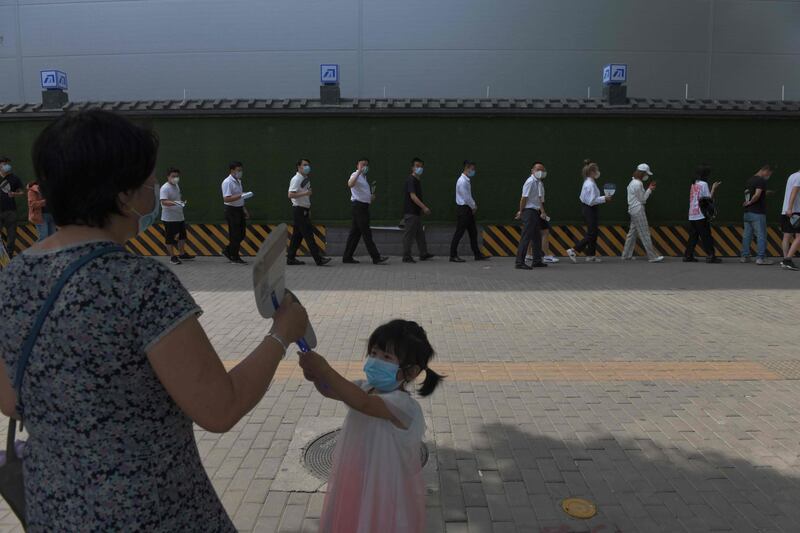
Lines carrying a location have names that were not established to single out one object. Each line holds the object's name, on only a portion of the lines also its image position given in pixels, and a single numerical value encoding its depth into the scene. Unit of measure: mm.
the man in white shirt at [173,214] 11508
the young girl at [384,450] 2354
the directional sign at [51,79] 13305
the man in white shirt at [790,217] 11031
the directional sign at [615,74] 12938
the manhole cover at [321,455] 3693
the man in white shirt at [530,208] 11078
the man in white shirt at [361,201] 11383
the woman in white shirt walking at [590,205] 11805
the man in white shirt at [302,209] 11203
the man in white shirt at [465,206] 11633
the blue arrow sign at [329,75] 12945
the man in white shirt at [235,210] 11531
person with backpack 11883
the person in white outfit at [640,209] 12031
